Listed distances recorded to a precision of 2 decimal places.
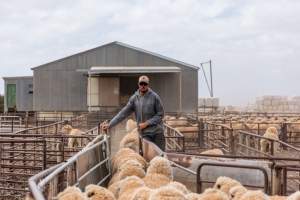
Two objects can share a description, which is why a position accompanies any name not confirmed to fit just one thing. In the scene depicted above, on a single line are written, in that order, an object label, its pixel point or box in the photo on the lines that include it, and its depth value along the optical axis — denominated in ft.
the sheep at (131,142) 25.26
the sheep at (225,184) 14.38
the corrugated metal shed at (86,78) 120.67
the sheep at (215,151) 27.07
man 23.30
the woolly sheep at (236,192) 12.88
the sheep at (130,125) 39.46
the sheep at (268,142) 38.52
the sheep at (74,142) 36.68
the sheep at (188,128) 52.65
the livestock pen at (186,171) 14.53
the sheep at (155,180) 14.67
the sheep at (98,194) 12.60
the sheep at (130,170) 16.71
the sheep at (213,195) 11.68
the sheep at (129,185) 13.51
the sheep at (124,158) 19.97
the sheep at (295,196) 11.19
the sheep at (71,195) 11.06
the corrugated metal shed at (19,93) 142.41
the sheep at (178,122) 60.74
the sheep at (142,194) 11.53
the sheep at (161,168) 15.89
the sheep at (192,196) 12.15
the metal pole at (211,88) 224.25
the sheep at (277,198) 13.97
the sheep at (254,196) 11.63
